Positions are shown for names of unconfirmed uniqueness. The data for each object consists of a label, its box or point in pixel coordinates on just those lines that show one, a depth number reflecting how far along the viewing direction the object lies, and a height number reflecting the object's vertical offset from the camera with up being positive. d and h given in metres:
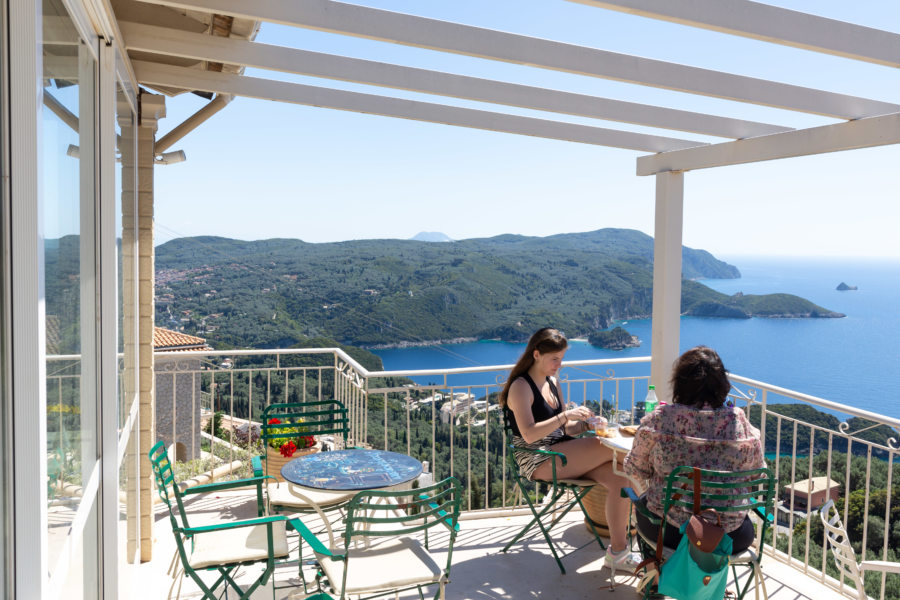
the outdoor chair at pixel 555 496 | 3.86 -1.25
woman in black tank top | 3.85 -0.86
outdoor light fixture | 4.65 +0.80
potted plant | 5.27 -1.33
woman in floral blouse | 2.99 -0.68
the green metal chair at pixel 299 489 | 3.66 -1.12
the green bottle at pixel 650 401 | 4.05 -0.72
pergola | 2.56 +0.95
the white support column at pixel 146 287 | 3.80 -0.06
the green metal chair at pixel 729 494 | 2.89 -0.90
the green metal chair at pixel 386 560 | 2.66 -1.19
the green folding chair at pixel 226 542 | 2.78 -1.18
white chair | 2.27 -0.92
